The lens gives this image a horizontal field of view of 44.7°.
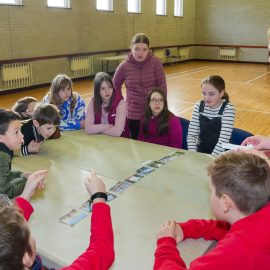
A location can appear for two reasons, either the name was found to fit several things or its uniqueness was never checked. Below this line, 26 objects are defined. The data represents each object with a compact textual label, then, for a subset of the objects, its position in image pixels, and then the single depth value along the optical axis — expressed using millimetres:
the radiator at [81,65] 10959
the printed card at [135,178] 2102
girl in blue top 3387
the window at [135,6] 13383
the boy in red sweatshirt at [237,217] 1039
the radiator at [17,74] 8799
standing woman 3811
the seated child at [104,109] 3170
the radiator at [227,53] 16891
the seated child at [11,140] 1929
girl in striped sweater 2938
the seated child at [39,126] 2650
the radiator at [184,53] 17109
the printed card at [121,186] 1953
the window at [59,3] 9788
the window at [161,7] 15076
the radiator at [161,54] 15287
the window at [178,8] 16484
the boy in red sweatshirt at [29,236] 926
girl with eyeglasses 3082
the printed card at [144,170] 2209
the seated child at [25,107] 3314
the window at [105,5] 11812
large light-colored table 1428
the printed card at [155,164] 2332
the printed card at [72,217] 1622
